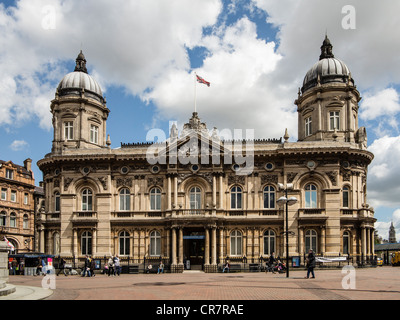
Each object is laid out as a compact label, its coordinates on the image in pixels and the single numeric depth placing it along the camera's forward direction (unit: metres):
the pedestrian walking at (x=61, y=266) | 40.94
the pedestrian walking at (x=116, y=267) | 36.12
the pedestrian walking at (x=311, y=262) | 27.69
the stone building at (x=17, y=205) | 63.19
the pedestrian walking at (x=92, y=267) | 36.62
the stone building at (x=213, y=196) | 43.53
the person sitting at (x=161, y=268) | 41.22
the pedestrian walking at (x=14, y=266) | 39.69
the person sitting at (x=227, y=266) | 40.37
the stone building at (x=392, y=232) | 143.93
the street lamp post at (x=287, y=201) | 28.77
